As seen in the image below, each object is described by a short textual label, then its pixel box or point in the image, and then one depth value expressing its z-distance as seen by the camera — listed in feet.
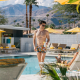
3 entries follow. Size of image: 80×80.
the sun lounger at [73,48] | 43.78
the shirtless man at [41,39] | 15.88
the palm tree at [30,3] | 96.98
